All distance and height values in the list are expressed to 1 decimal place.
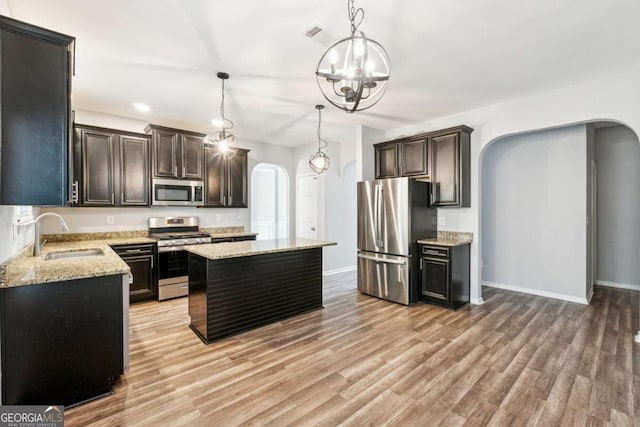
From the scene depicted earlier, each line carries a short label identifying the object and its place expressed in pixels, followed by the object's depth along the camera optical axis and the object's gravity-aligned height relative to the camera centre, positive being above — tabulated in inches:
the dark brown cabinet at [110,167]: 157.9 +27.3
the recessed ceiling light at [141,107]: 162.4 +61.3
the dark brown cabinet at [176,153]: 177.2 +38.9
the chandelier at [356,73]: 65.8 +32.9
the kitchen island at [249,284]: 118.3 -30.9
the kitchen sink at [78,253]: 123.4 -16.3
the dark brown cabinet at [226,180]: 199.8 +24.1
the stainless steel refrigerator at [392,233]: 163.9 -11.4
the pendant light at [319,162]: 169.6 +30.3
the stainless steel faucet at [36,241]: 109.5 -10.0
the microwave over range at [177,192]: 178.9 +14.1
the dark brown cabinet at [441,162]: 163.8 +30.4
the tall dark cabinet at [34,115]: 67.1 +24.1
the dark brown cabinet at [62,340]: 72.8 -33.2
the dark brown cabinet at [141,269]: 162.4 -30.3
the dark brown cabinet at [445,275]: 156.3 -33.8
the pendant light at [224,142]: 139.6 +34.3
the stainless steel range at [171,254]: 171.3 -23.0
